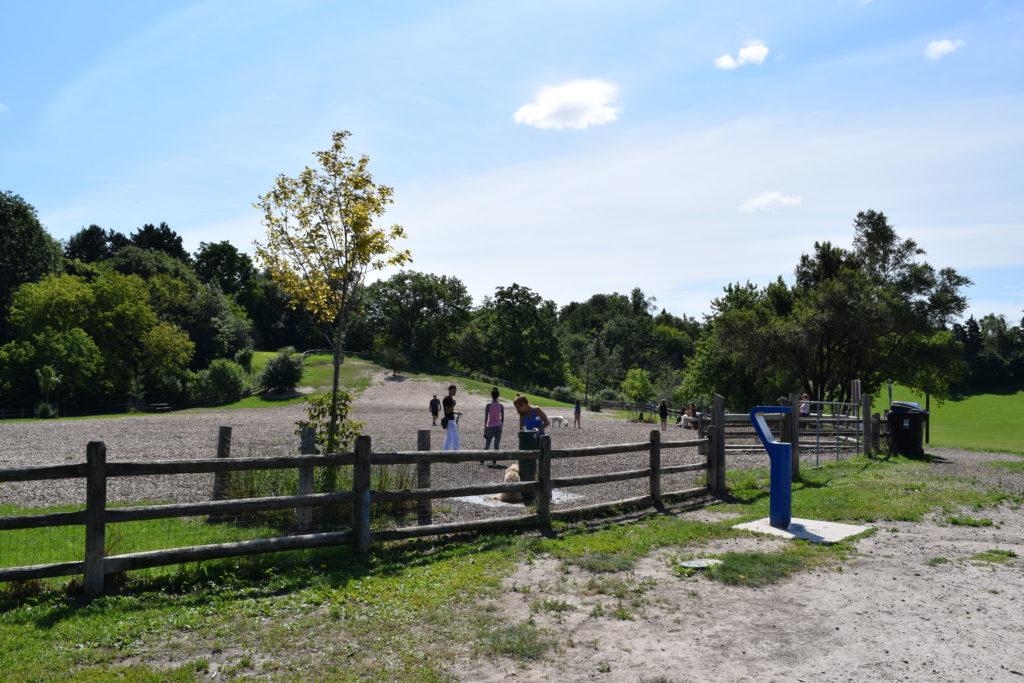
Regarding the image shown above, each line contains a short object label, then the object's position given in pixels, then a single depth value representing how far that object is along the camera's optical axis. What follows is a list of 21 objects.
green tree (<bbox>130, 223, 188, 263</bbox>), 93.12
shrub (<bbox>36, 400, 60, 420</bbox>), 44.81
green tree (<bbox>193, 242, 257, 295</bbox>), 103.69
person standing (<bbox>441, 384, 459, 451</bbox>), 16.61
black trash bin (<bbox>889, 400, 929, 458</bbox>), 19.62
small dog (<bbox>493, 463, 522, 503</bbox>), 11.94
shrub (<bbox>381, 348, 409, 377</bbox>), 78.12
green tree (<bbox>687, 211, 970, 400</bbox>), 38.19
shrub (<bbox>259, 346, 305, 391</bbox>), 62.31
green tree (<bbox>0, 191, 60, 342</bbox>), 60.66
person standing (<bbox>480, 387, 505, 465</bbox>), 16.14
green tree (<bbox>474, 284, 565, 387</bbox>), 87.50
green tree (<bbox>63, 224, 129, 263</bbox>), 87.69
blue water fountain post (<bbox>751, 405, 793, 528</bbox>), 9.52
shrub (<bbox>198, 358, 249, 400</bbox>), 60.19
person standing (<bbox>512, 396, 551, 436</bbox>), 13.13
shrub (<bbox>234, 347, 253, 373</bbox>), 70.44
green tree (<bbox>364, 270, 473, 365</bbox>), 90.81
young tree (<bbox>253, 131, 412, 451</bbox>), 11.77
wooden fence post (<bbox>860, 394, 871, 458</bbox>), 19.73
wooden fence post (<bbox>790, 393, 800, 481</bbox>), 14.34
